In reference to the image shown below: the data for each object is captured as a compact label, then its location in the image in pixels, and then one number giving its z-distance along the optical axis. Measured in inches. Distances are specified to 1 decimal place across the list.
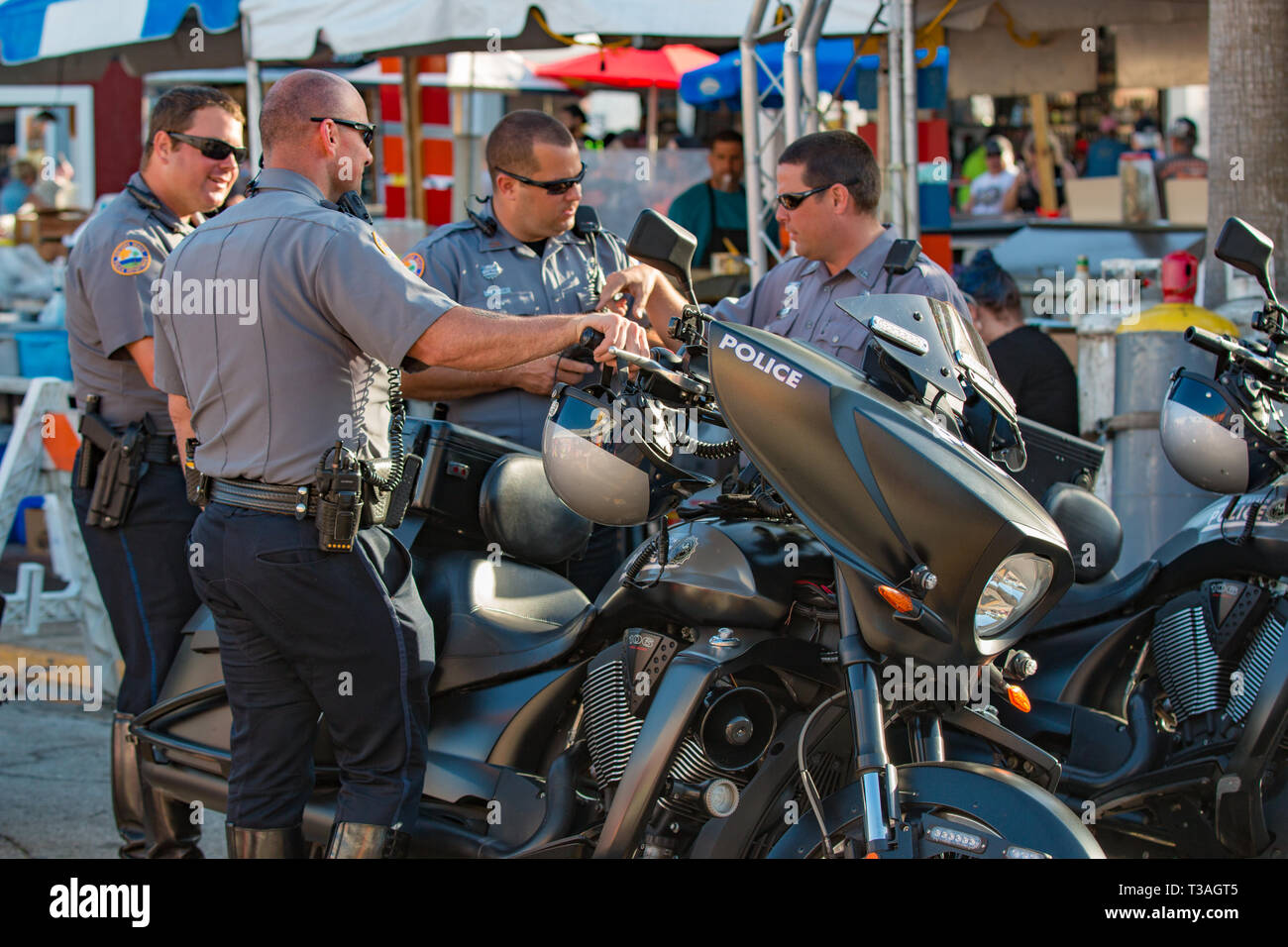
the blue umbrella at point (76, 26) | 331.6
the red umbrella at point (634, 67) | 447.5
